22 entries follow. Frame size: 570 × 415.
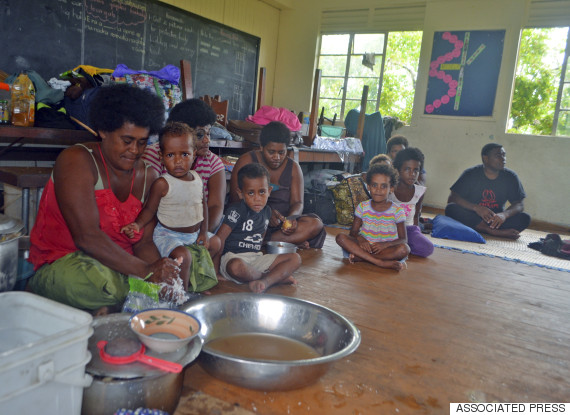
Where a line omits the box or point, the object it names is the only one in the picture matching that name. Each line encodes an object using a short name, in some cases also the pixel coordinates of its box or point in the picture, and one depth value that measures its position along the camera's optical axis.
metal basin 1.30
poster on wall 5.98
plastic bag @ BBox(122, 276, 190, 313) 1.60
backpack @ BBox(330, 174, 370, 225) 4.12
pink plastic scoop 1.09
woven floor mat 3.42
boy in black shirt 2.29
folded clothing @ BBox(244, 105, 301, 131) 4.17
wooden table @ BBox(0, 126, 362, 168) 2.47
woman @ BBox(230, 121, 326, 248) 2.96
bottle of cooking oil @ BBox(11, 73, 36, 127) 2.54
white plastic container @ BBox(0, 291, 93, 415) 0.82
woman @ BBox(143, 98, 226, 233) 2.34
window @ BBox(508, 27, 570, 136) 5.69
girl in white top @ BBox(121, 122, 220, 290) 1.93
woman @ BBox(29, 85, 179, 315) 1.60
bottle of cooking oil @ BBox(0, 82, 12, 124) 2.48
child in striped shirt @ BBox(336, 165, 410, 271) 2.91
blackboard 4.12
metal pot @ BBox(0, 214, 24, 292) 1.37
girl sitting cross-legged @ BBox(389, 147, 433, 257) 3.29
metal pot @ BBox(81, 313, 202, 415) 1.05
